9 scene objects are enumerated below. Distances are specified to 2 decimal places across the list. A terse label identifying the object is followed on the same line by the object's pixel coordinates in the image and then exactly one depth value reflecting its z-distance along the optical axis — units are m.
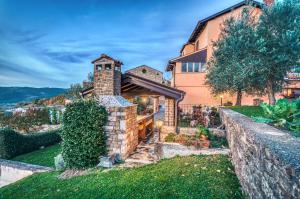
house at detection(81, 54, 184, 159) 8.57
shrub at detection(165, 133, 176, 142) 8.49
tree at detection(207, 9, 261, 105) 10.32
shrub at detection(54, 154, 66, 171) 8.60
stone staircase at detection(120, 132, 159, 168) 8.03
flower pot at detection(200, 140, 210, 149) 7.65
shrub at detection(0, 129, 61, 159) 11.48
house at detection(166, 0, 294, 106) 17.88
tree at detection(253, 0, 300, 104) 9.75
